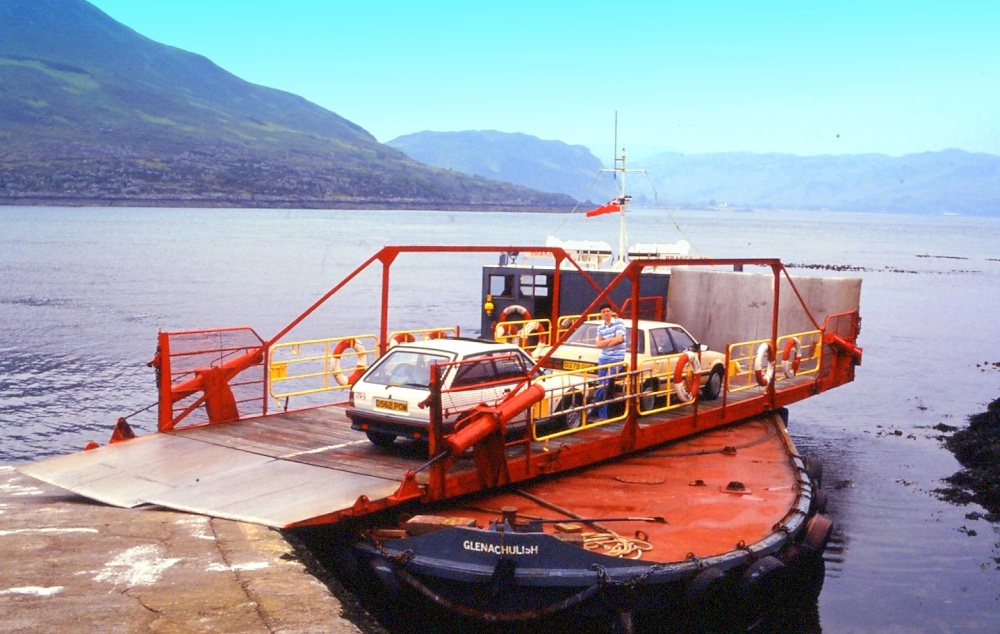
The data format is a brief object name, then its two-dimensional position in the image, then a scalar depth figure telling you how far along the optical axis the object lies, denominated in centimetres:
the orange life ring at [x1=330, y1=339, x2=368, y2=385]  1630
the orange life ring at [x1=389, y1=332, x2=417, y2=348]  1755
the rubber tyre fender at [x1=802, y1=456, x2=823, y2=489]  1745
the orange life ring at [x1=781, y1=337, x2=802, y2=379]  1984
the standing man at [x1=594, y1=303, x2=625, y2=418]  1602
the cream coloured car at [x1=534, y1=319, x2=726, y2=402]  1756
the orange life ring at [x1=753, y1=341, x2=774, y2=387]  1869
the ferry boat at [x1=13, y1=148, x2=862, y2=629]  1063
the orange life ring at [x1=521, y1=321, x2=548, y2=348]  2068
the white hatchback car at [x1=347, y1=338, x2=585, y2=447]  1305
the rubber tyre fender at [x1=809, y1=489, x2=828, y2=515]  1408
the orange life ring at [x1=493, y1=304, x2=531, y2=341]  2450
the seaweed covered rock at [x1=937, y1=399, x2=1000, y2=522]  2208
